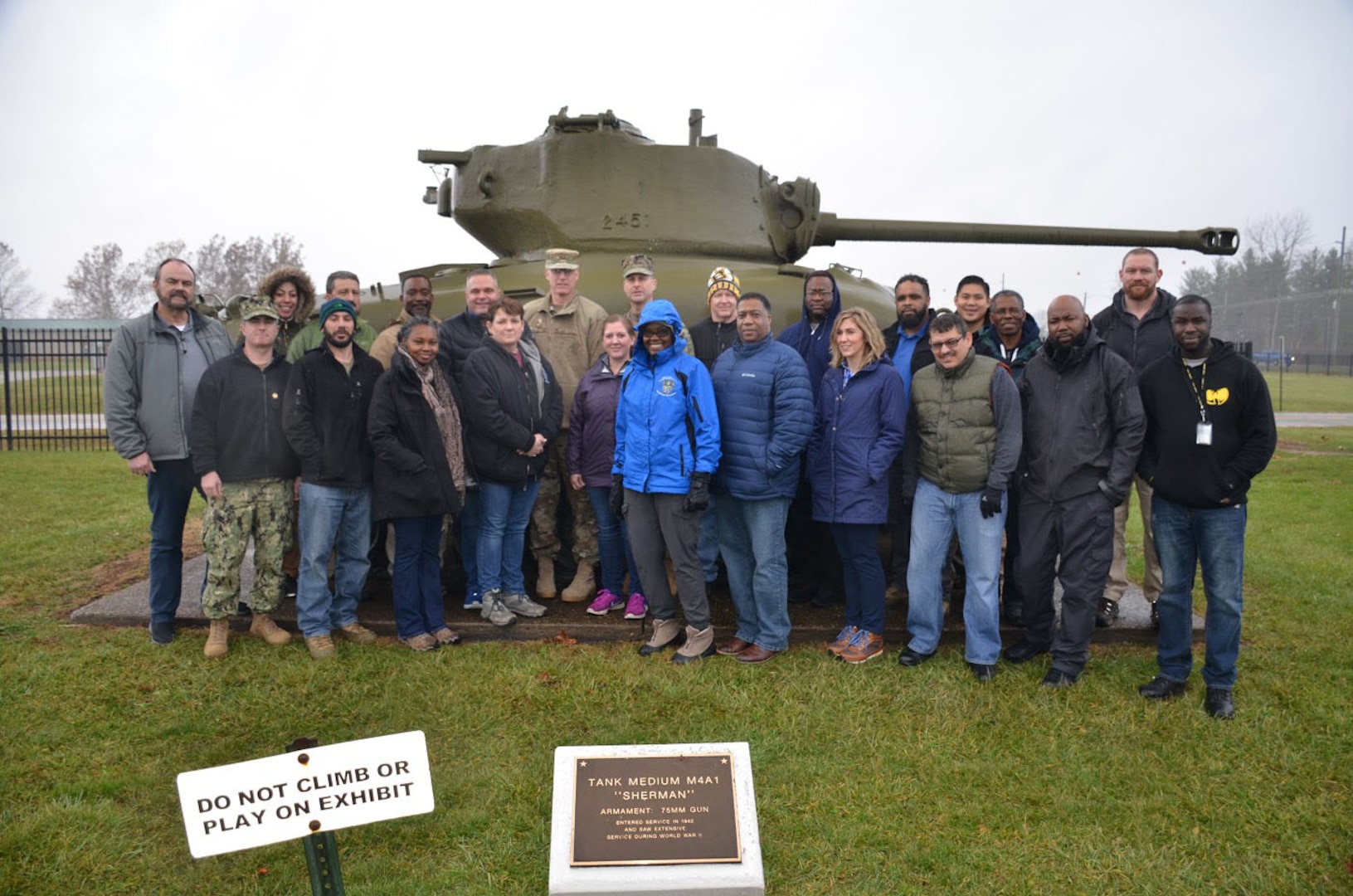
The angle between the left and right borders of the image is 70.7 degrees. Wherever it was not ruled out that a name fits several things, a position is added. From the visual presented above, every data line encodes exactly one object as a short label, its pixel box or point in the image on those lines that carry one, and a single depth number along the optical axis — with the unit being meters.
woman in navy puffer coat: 5.28
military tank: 7.00
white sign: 2.48
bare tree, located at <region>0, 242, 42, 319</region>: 56.91
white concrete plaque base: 3.05
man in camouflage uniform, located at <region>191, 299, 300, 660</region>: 5.46
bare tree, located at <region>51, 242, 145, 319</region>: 57.81
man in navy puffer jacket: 5.21
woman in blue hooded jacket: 5.24
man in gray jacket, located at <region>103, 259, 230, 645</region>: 5.54
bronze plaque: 3.14
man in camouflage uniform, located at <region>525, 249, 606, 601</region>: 6.18
